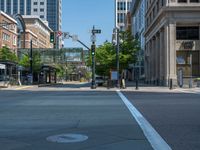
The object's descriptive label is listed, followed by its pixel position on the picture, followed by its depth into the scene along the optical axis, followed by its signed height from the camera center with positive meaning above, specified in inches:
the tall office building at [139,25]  3750.0 +509.8
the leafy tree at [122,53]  2527.1 +157.7
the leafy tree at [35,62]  3489.2 +171.1
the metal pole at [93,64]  2038.6 +75.8
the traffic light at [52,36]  1839.7 +180.1
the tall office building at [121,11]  6318.9 +976.4
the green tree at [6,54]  3816.4 +229.1
